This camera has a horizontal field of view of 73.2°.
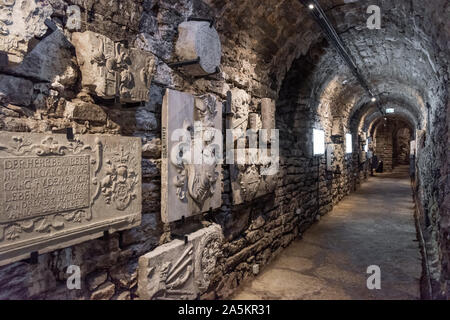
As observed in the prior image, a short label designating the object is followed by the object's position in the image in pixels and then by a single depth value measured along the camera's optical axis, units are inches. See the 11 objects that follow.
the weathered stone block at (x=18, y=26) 53.9
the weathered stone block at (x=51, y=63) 60.9
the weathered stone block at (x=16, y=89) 57.5
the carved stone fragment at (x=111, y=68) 67.8
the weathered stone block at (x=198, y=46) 93.7
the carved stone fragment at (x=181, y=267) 83.0
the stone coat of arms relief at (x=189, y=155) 90.1
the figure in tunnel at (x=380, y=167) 706.7
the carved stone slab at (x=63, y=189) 56.1
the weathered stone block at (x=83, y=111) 68.4
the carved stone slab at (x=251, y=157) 127.8
